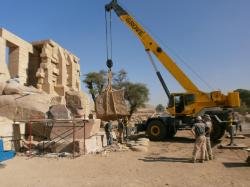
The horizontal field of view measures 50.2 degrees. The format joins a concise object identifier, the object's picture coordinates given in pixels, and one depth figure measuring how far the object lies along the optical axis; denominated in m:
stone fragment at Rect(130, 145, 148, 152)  11.06
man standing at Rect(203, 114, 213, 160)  9.02
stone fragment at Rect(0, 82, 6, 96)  14.19
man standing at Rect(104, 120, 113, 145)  12.91
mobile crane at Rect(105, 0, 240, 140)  13.48
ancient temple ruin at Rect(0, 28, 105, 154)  11.11
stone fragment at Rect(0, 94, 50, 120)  12.34
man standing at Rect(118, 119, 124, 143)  13.48
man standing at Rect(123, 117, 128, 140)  14.31
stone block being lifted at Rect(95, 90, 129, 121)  11.92
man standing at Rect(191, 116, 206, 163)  8.63
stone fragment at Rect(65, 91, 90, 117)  14.69
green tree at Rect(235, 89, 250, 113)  55.02
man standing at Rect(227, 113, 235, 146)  11.74
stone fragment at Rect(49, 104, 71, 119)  12.06
